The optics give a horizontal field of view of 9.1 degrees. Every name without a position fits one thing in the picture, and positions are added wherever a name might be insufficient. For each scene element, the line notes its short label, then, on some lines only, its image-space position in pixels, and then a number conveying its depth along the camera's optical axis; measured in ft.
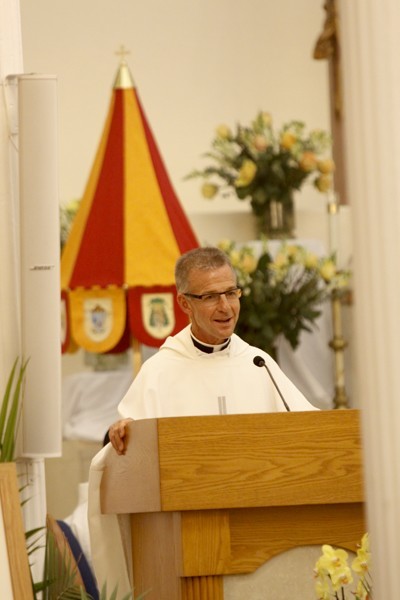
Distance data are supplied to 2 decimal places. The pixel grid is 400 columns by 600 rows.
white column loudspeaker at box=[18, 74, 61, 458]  34.22
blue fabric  39.22
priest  32.21
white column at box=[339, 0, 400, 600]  16.82
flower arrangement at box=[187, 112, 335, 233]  65.33
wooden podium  25.44
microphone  30.29
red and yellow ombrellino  57.24
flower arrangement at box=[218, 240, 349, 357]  59.78
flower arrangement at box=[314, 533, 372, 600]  20.59
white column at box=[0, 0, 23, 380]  35.08
